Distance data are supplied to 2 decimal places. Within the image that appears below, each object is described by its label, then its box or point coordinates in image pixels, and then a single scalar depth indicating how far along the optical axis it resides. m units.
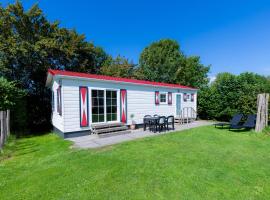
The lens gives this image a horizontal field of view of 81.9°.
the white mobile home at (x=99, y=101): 7.22
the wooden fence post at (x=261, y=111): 8.04
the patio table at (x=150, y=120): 8.42
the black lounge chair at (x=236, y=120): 9.14
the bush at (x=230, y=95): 10.54
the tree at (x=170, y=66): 21.03
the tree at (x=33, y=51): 11.22
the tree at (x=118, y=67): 17.94
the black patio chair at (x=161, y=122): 8.46
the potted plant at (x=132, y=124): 9.37
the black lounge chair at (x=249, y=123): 8.59
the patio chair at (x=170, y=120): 8.96
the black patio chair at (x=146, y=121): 8.90
